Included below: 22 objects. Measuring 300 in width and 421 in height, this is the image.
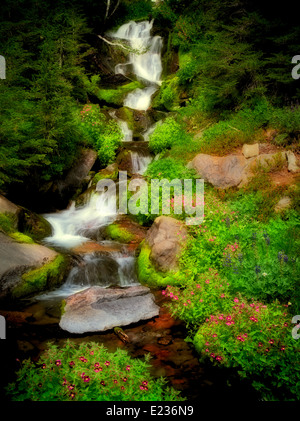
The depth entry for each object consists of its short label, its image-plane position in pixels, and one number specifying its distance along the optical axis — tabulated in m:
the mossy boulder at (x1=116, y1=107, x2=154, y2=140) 15.10
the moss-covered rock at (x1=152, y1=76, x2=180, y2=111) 15.26
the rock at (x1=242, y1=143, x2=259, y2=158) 9.74
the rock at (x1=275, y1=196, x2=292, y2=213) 7.56
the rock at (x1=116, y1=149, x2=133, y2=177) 12.65
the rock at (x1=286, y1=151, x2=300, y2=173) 8.60
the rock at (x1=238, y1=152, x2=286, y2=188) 9.00
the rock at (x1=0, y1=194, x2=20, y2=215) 8.64
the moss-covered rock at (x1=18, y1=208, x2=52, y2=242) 9.09
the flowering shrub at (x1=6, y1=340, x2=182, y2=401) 3.20
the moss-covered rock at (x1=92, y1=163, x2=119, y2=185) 11.97
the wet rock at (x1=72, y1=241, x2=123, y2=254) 8.30
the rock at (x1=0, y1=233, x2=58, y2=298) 6.55
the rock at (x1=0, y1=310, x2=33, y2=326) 5.70
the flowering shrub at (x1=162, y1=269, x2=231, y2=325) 5.21
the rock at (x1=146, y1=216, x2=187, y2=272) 7.14
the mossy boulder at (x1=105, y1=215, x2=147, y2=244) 9.16
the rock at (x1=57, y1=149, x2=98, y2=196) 12.12
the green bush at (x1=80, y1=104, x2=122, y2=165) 12.90
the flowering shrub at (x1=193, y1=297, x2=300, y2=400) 3.74
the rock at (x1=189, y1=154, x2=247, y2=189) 9.25
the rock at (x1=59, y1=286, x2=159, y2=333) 5.48
